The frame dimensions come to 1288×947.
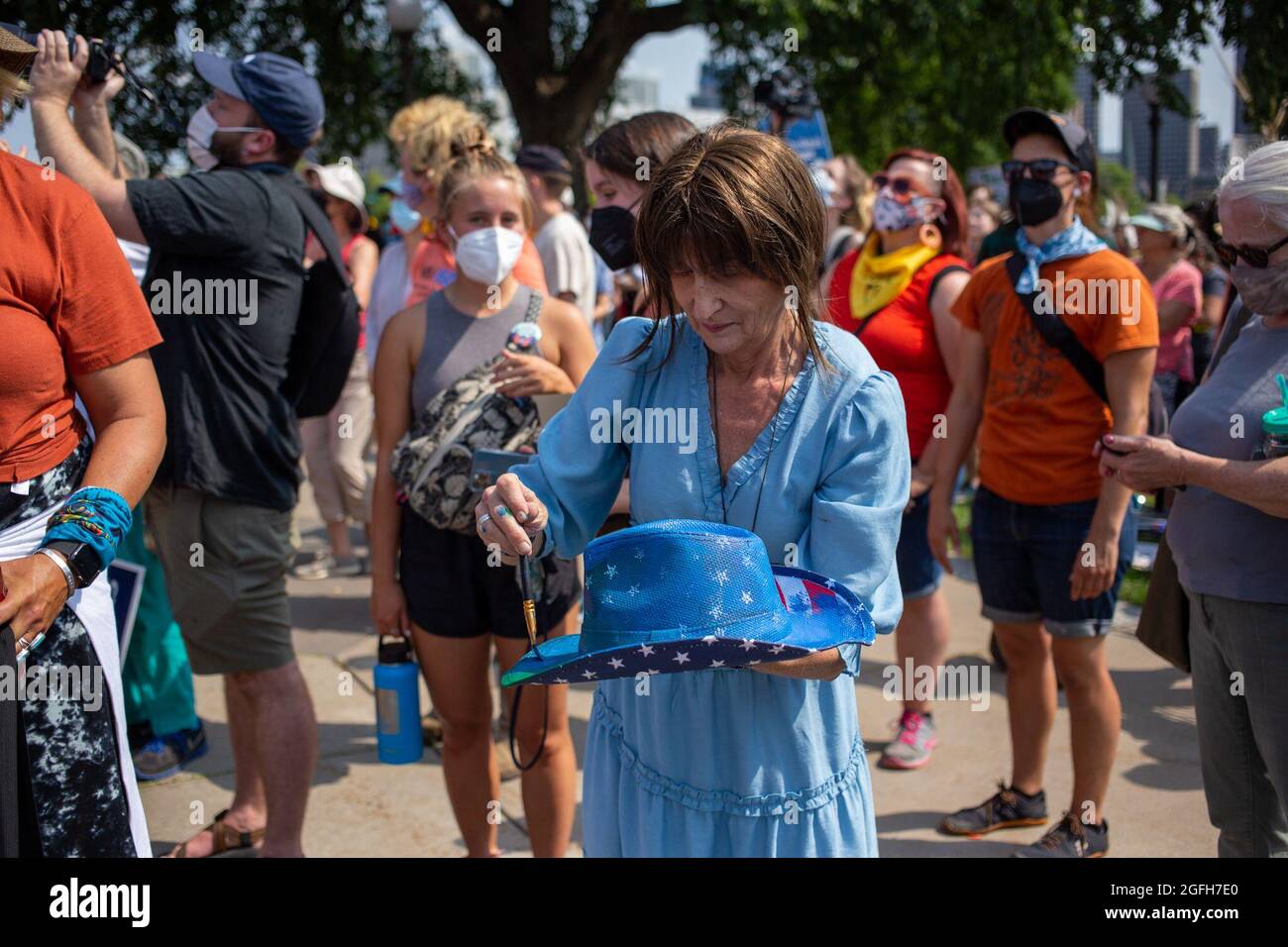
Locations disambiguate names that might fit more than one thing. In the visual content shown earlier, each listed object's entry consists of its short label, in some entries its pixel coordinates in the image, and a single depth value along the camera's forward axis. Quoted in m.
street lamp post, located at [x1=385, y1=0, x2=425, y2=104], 10.54
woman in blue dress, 1.90
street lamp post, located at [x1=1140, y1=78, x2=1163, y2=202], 13.24
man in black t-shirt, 3.19
